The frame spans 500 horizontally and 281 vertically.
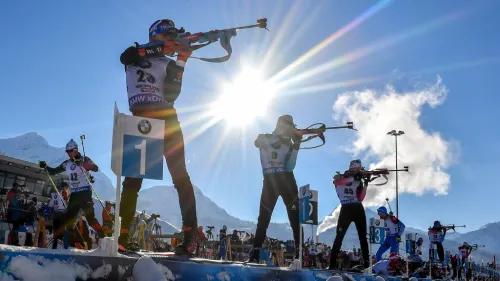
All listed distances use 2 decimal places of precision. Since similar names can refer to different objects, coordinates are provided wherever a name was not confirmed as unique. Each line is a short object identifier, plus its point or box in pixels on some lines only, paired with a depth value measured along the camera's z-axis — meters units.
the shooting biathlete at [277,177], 7.04
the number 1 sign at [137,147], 3.48
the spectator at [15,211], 13.23
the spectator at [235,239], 17.16
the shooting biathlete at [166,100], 4.74
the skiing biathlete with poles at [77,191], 7.38
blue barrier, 2.39
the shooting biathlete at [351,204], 8.79
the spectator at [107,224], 8.07
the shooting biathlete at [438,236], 17.31
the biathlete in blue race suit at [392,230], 12.15
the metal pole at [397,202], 49.02
